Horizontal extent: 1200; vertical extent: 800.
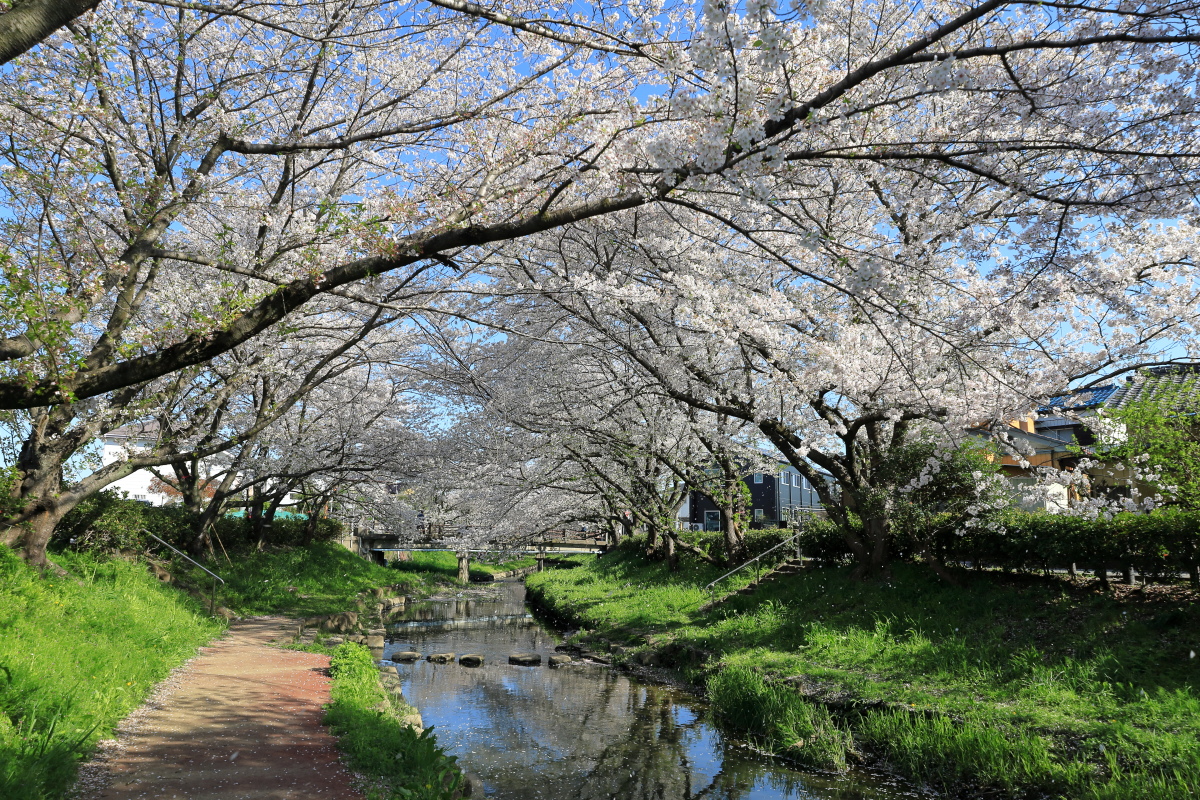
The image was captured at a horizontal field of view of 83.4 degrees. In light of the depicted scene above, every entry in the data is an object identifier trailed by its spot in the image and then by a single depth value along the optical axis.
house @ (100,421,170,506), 11.01
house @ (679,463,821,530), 36.84
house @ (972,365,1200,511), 9.70
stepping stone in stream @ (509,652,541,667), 13.13
